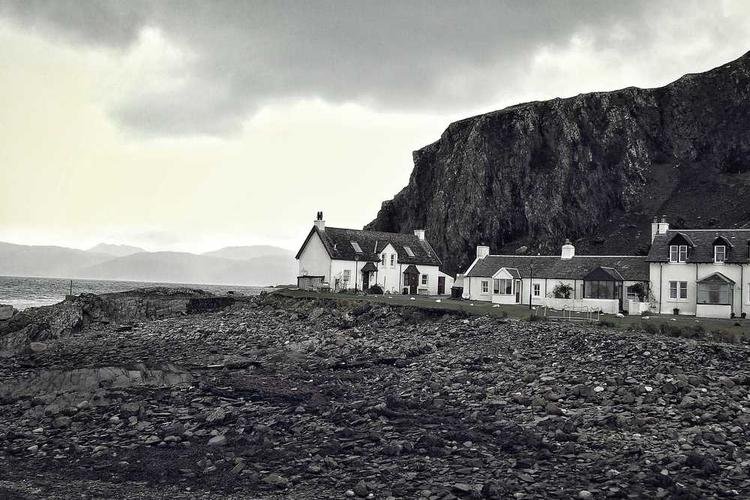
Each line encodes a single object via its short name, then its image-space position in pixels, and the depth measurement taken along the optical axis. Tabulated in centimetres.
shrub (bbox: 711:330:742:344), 2683
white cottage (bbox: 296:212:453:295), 6112
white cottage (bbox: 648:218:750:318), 4278
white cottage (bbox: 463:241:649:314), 4731
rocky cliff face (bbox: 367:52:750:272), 9231
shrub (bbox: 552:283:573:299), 4800
